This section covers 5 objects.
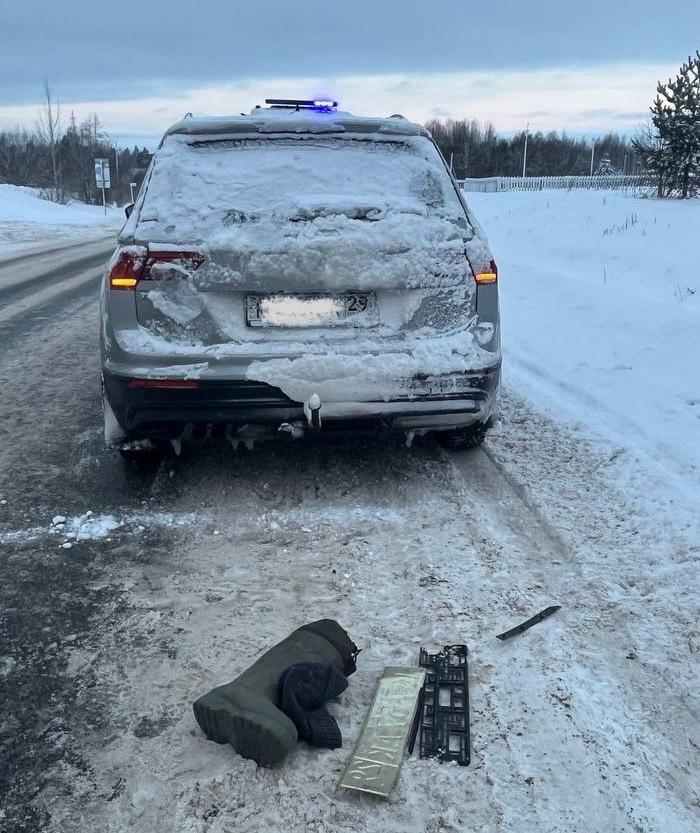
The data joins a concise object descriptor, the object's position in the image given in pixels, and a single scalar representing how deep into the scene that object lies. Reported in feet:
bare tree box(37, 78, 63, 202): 180.14
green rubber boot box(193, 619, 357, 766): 6.36
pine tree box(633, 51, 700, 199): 67.67
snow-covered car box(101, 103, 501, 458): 10.68
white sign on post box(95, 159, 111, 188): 140.56
